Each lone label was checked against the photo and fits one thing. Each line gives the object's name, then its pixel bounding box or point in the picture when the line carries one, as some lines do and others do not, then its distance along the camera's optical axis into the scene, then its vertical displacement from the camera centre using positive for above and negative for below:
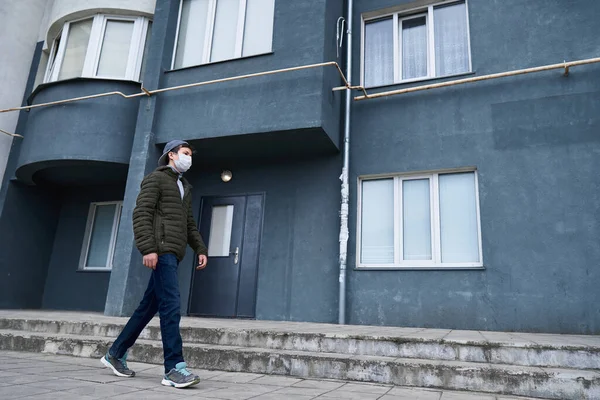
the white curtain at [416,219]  7.00 +1.58
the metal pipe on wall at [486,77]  6.39 +3.61
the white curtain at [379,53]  8.05 +4.72
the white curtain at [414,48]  7.85 +4.73
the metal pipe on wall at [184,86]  6.98 +3.69
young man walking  3.58 +0.48
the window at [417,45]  7.65 +4.75
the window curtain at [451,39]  7.56 +4.73
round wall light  8.40 +2.47
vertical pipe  6.96 +2.06
